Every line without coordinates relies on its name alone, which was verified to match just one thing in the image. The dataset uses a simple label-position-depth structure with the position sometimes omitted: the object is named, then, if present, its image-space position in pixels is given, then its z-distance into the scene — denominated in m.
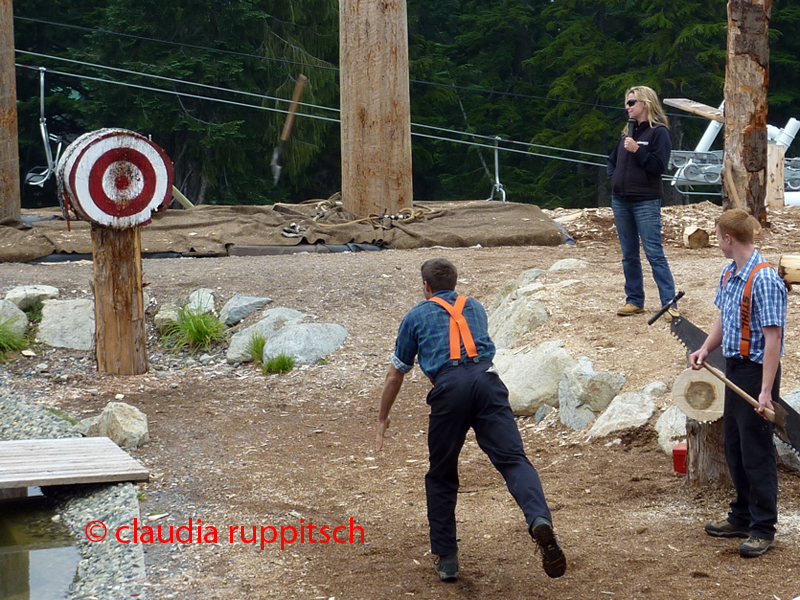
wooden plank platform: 10.28
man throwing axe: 7.58
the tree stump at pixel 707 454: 9.12
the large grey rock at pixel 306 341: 16.42
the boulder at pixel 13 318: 17.16
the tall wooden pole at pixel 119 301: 15.24
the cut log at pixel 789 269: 10.05
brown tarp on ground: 22.42
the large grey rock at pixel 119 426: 12.33
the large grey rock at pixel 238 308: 18.03
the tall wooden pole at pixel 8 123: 24.08
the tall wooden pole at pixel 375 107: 24.37
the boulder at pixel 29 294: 17.80
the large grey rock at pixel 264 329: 16.75
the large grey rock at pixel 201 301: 18.06
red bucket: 9.77
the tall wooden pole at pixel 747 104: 18.97
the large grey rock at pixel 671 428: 10.48
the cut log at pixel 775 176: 27.81
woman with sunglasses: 13.09
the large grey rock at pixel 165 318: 17.78
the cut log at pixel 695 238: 21.59
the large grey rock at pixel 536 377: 13.03
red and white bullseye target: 14.76
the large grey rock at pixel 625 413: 11.32
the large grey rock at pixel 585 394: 12.12
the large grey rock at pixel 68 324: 17.22
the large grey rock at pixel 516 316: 15.33
